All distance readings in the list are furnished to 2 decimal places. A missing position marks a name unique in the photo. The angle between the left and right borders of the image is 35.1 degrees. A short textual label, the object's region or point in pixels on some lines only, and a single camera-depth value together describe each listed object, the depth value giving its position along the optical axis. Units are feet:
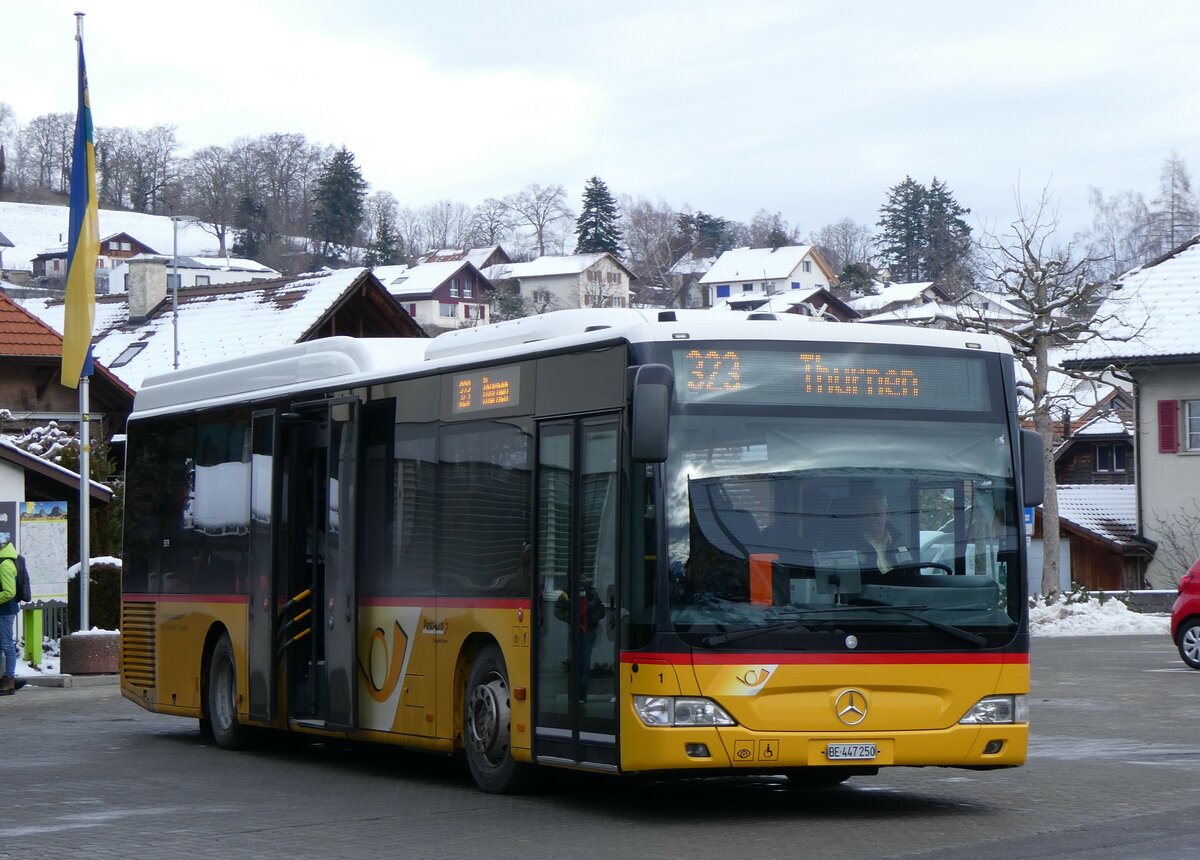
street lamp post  164.76
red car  78.69
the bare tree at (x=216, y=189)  469.16
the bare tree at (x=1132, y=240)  389.39
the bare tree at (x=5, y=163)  567.59
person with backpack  76.23
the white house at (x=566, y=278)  430.61
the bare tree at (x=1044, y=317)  134.82
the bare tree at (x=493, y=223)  436.35
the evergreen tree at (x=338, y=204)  455.22
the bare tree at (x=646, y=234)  354.74
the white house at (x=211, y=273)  442.91
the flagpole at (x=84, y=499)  82.94
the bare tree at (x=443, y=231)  477.36
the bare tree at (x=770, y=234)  537.20
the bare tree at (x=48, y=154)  560.12
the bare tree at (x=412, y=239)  482.28
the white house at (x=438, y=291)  441.68
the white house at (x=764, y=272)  498.69
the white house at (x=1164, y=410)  150.61
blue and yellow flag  79.30
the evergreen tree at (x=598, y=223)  455.22
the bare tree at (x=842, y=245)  483.92
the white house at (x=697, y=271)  491.72
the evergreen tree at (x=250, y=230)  472.85
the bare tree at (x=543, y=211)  428.15
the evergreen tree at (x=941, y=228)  412.16
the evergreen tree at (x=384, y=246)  459.32
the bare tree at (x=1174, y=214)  418.51
